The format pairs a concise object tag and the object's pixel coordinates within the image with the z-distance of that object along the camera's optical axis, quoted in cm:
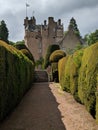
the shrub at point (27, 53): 1712
